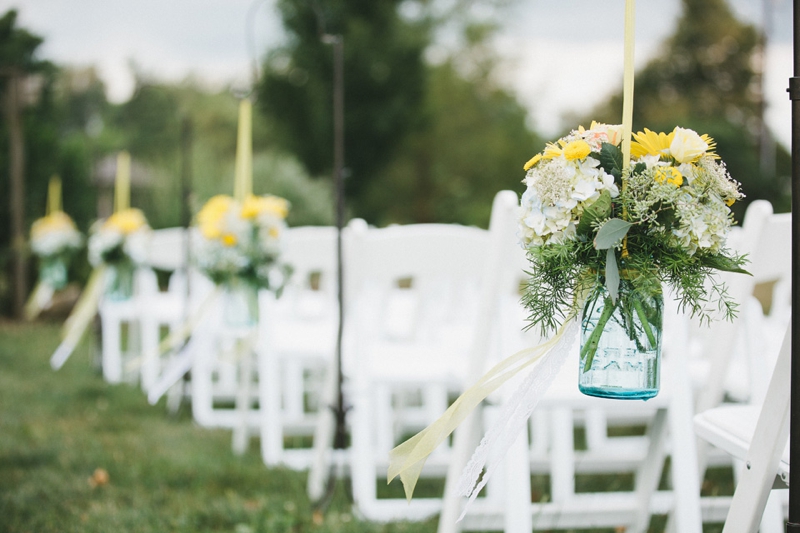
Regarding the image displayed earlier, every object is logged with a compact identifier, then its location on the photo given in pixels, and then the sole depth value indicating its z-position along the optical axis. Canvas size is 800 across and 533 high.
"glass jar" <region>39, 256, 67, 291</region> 6.96
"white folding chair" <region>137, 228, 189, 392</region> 5.04
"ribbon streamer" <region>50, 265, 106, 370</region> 5.74
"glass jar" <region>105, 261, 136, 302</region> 5.52
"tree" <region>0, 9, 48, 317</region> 9.05
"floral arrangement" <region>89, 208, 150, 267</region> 5.46
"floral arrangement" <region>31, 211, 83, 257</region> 6.88
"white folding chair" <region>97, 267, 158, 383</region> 5.40
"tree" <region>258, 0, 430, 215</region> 15.06
